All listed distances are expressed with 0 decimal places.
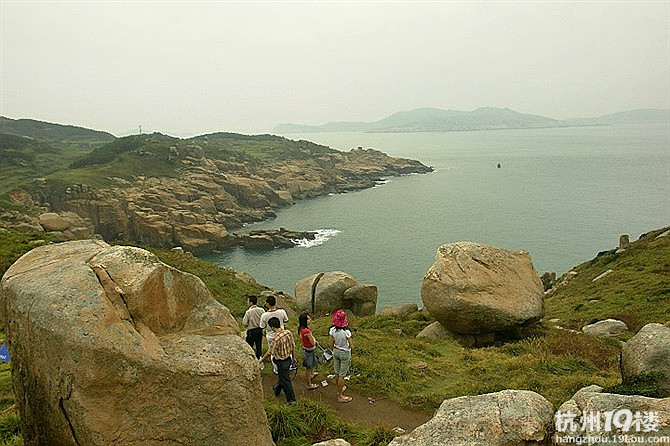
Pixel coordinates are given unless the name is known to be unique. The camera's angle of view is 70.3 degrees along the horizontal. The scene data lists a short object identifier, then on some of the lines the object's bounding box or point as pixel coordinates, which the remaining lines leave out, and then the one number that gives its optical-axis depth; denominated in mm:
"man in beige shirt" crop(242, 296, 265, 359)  15469
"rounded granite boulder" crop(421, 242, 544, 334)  21906
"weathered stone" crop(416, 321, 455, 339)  23034
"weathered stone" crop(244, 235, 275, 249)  82312
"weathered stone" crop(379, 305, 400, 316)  28420
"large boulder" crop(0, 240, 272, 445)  7758
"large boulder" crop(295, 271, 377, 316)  30281
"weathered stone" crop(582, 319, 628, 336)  24016
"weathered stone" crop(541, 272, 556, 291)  46338
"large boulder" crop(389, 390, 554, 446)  8305
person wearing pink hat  14391
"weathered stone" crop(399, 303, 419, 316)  29202
